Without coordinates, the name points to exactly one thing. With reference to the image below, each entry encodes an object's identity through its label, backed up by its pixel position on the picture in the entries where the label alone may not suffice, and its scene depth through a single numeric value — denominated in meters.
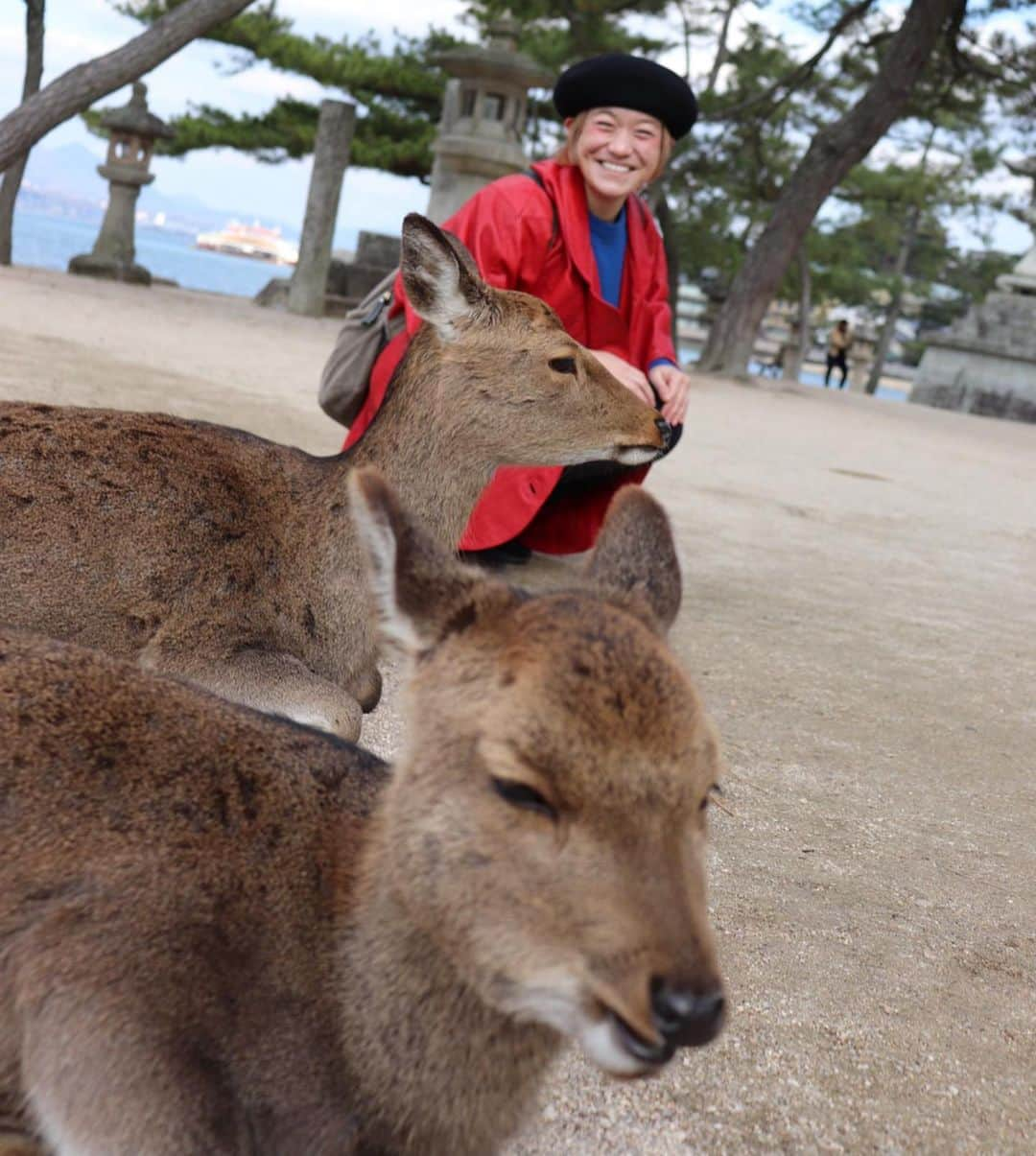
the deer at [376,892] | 1.69
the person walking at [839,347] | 32.03
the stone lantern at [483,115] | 19.12
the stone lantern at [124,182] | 19.92
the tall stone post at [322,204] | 19.80
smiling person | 4.89
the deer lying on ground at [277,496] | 3.25
